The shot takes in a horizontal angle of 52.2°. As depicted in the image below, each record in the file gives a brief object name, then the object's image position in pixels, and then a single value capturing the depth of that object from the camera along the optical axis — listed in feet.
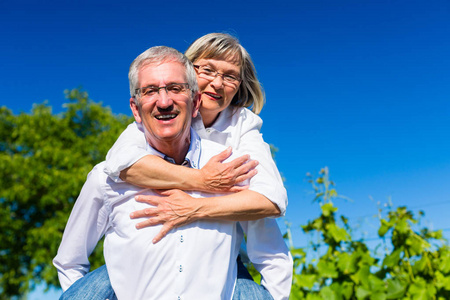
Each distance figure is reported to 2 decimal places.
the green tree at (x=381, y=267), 11.12
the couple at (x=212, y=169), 6.40
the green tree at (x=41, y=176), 47.09
